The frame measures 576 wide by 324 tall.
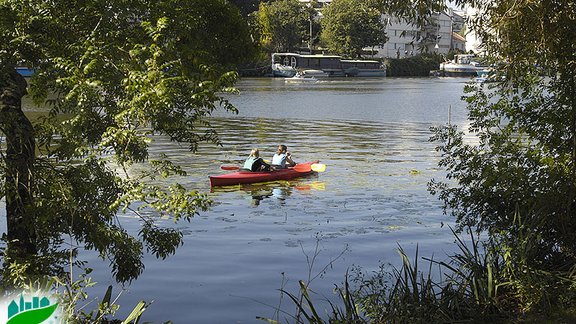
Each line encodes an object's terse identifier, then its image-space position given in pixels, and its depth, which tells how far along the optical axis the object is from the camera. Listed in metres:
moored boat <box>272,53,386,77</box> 90.50
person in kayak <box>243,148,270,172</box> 19.70
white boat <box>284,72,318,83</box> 83.00
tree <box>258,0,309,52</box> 97.50
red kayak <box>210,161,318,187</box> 18.95
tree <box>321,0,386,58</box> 100.25
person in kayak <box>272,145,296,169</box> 20.66
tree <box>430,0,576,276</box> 8.62
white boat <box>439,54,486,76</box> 118.44
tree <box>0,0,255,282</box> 7.05
